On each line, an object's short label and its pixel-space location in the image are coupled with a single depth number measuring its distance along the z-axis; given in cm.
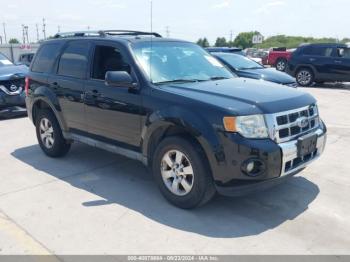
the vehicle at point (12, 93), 941
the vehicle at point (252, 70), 981
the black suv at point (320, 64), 1545
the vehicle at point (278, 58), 2069
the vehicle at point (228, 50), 1255
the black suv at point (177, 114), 382
